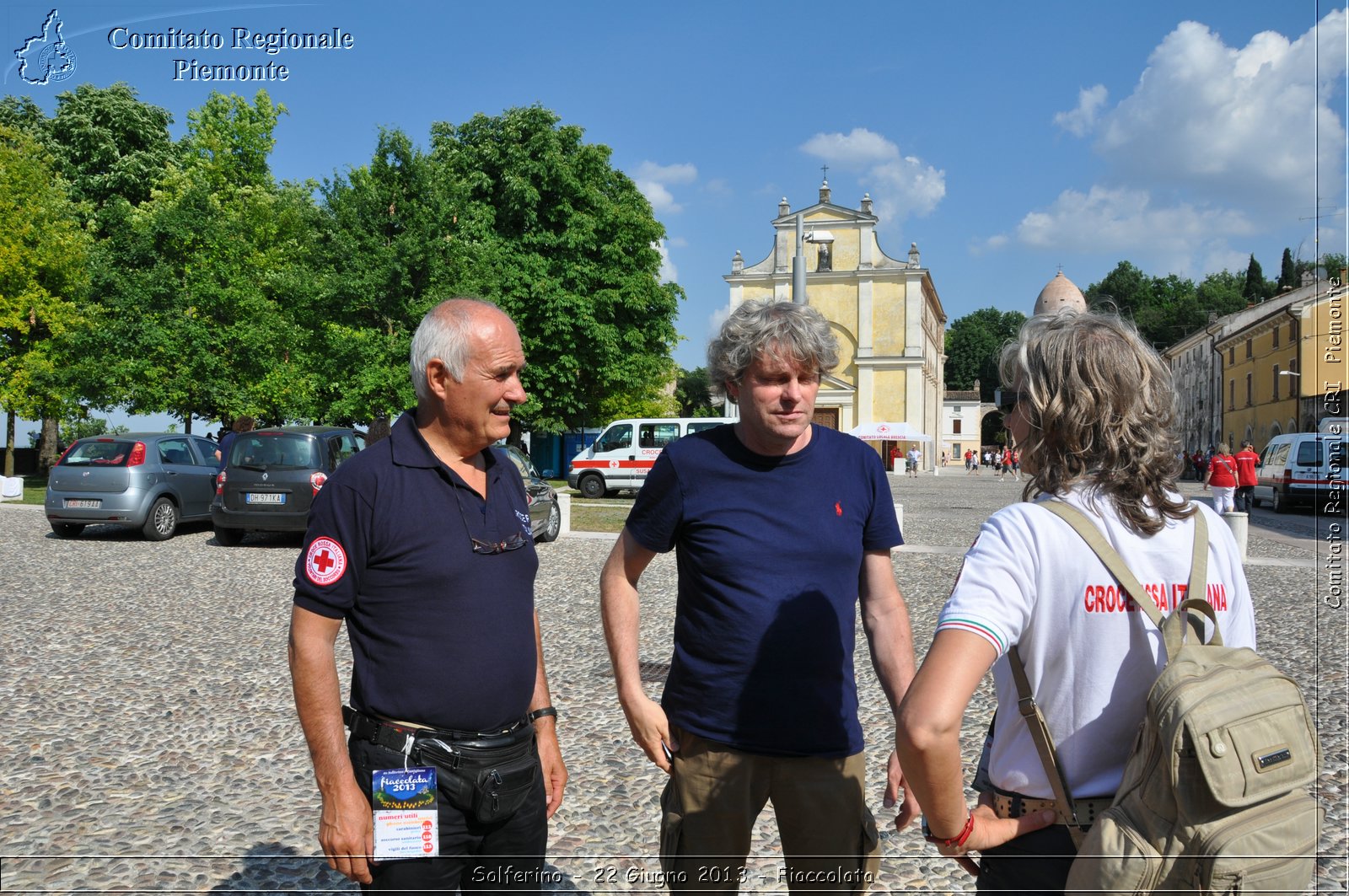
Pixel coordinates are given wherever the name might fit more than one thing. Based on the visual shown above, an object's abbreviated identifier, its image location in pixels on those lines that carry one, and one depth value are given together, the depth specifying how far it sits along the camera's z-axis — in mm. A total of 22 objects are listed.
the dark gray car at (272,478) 13078
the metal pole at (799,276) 14234
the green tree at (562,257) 29891
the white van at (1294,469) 21969
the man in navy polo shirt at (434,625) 2115
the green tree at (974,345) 105875
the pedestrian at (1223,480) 18938
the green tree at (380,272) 22031
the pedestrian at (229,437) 15938
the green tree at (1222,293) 94000
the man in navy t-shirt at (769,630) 2457
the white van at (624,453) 25719
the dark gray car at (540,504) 14992
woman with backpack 1599
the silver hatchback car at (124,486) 14305
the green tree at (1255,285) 93188
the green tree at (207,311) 22922
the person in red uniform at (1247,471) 23047
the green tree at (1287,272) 70062
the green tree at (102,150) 33000
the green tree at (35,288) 25062
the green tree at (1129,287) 103106
